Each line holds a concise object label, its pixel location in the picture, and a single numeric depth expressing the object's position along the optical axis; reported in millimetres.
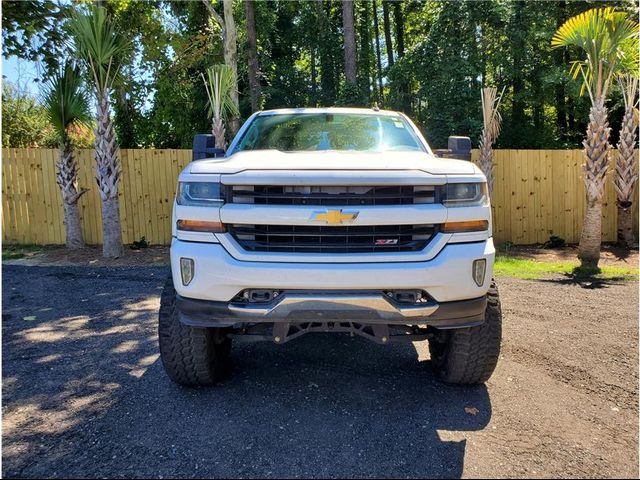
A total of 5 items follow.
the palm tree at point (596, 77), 8055
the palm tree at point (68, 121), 9453
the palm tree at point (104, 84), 8617
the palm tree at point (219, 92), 10266
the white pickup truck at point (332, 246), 2904
